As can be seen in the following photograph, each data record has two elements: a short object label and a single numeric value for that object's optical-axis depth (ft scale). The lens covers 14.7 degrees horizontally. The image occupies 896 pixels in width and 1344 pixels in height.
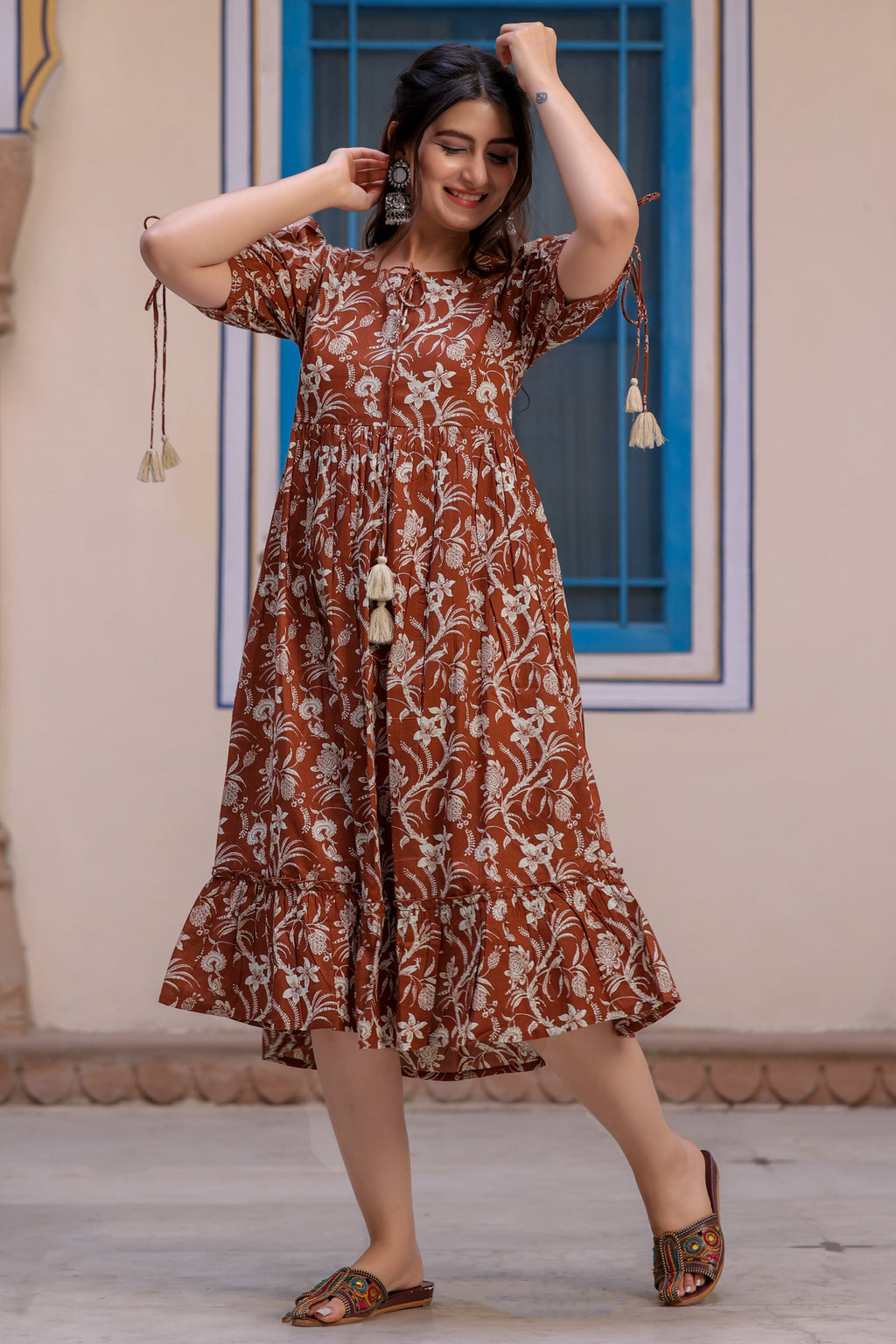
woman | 14.27
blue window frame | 18.71
